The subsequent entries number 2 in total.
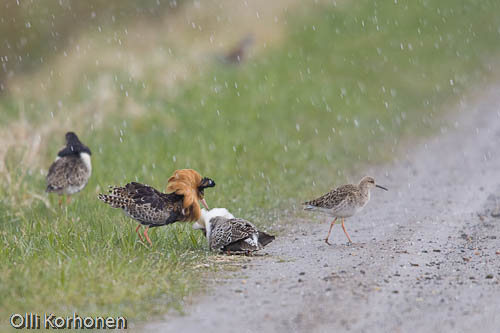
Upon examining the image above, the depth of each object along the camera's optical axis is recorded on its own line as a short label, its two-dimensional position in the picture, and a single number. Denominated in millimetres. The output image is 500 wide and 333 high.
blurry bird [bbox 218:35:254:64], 39625
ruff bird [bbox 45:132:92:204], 20984
